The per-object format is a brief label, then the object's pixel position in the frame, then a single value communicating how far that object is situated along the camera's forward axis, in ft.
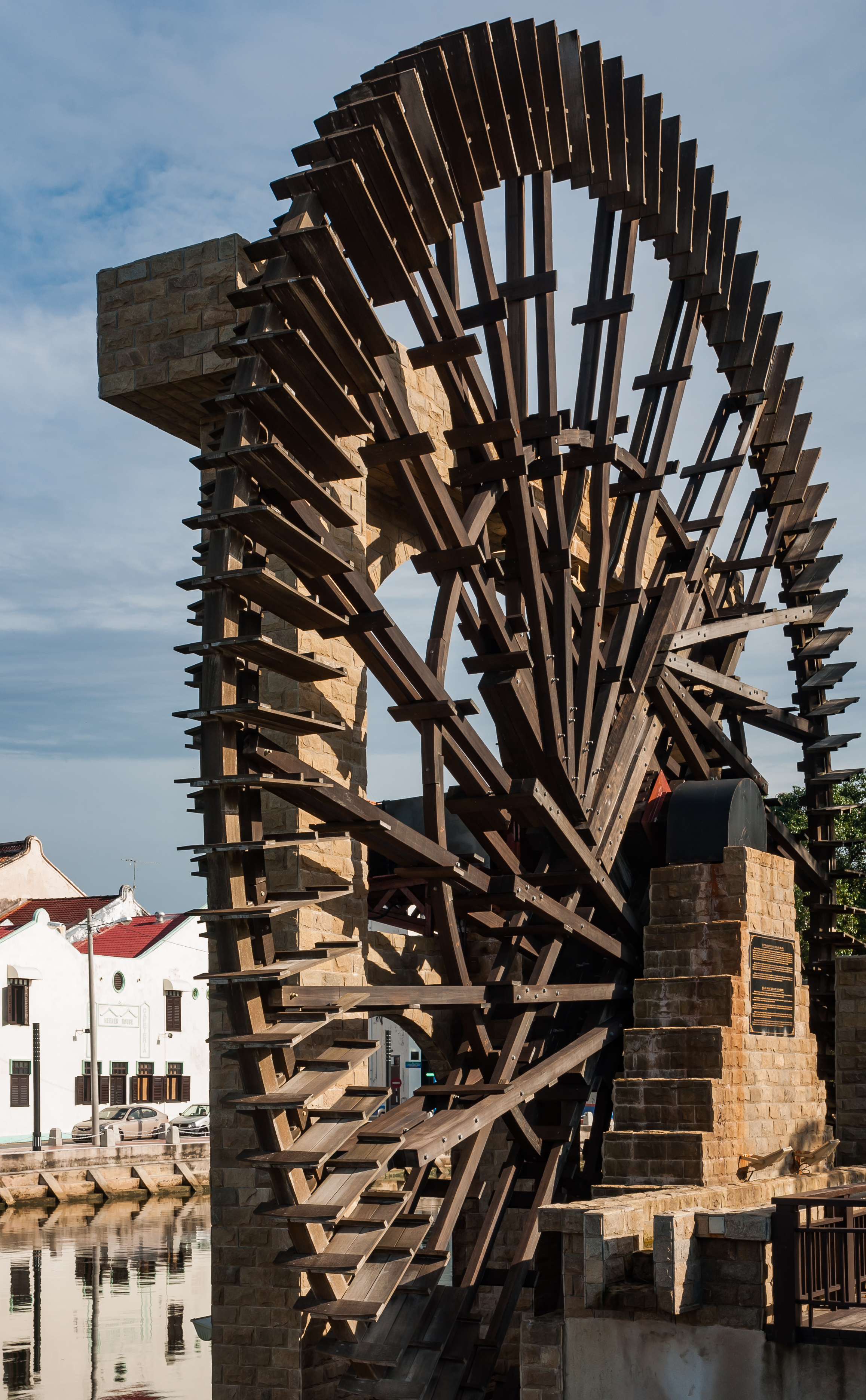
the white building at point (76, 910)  121.49
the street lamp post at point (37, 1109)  98.12
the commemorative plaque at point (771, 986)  32.14
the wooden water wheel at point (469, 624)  23.81
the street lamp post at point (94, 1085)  102.37
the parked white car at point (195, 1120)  118.52
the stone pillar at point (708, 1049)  29.53
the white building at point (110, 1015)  111.55
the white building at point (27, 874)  131.95
